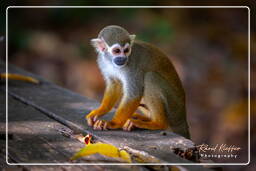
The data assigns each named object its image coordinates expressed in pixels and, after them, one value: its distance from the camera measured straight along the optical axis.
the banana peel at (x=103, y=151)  5.38
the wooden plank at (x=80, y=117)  5.86
